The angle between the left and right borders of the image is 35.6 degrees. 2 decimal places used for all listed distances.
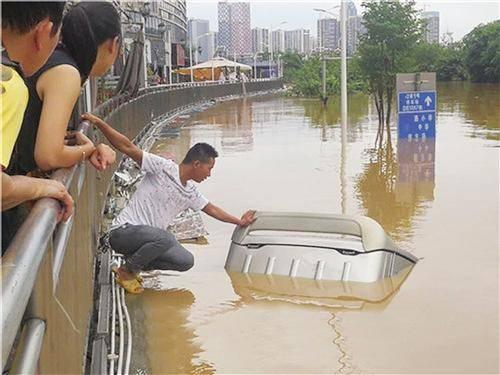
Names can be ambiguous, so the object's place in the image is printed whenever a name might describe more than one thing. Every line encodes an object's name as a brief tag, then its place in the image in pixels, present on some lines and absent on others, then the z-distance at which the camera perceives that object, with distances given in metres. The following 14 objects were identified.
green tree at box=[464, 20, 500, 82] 56.88
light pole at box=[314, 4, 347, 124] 18.23
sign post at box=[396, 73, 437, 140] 14.60
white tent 47.62
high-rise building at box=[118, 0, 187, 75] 19.39
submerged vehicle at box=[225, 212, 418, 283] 5.84
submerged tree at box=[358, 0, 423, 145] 19.81
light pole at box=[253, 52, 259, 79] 64.81
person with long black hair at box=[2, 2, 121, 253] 2.99
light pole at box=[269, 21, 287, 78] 66.61
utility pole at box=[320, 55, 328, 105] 29.83
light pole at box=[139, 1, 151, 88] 18.75
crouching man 5.32
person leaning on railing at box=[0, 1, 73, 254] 2.00
